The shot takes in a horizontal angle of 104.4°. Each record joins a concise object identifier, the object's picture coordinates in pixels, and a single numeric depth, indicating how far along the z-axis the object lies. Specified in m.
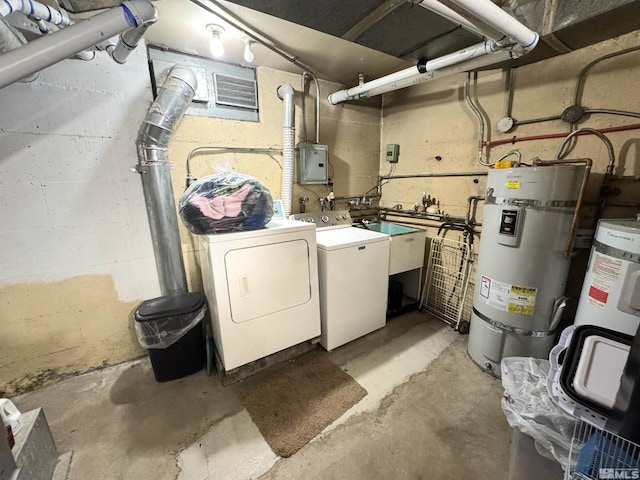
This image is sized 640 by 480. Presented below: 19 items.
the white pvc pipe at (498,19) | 1.12
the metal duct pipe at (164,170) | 1.86
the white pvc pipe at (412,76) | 1.65
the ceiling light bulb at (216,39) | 1.73
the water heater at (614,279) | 1.15
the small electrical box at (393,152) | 3.00
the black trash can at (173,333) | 1.80
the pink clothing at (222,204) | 1.63
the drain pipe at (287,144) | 2.37
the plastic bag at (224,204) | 1.64
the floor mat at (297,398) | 1.52
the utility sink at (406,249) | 2.47
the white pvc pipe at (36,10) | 1.06
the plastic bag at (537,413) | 0.93
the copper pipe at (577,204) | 1.48
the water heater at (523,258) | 1.55
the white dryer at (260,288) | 1.68
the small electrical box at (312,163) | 2.59
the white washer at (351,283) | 2.07
